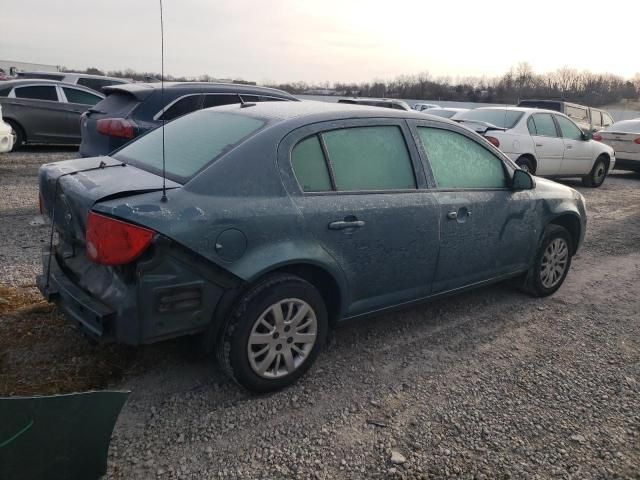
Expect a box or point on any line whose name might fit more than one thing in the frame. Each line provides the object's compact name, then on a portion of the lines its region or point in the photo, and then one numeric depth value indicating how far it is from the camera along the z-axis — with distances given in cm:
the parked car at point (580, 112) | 1555
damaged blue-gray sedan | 264
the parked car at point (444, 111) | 1509
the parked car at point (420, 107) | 2299
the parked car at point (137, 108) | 630
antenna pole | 270
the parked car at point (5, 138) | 864
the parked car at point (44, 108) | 1117
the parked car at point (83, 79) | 1461
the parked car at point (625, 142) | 1330
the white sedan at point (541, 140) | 991
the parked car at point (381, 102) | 1164
